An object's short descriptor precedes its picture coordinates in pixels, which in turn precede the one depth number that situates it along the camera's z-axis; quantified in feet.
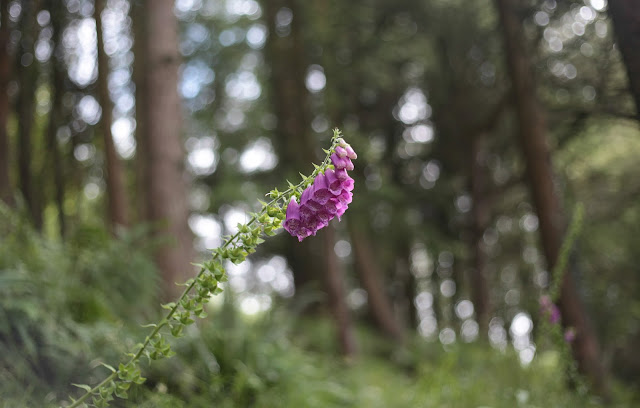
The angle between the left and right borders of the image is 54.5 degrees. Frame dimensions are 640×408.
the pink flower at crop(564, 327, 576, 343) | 11.99
